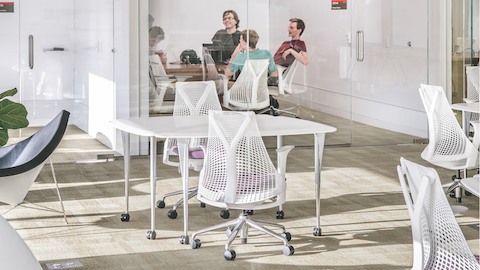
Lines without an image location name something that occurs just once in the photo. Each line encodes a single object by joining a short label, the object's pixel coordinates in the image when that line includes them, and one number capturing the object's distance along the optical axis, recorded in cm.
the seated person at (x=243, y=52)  1123
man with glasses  1117
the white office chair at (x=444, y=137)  761
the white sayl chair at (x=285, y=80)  1137
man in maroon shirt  1135
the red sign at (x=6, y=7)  1008
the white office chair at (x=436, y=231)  378
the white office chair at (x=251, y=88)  1123
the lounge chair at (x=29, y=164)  666
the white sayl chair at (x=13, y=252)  275
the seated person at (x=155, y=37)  1092
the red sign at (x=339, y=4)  1158
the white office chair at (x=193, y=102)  802
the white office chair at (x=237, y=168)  612
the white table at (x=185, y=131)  657
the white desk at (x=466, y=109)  809
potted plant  720
